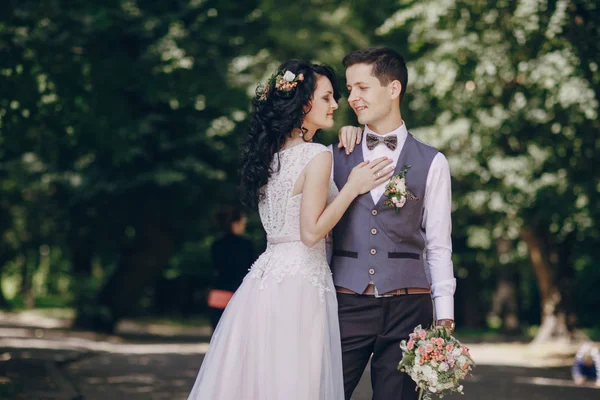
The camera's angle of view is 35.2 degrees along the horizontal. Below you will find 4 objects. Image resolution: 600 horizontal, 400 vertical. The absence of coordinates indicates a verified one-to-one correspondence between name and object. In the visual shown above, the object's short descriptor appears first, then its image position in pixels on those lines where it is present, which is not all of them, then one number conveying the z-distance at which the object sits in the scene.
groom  4.90
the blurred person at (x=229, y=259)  10.33
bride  4.91
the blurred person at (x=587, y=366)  15.75
